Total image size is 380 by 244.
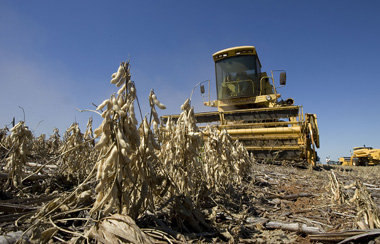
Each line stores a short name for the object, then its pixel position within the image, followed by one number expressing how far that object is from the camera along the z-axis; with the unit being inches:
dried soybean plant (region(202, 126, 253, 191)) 158.4
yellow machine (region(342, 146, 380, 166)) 764.0
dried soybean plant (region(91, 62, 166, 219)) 72.1
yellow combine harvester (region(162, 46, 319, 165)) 340.8
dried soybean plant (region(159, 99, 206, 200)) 115.4
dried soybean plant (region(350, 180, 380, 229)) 103.3
